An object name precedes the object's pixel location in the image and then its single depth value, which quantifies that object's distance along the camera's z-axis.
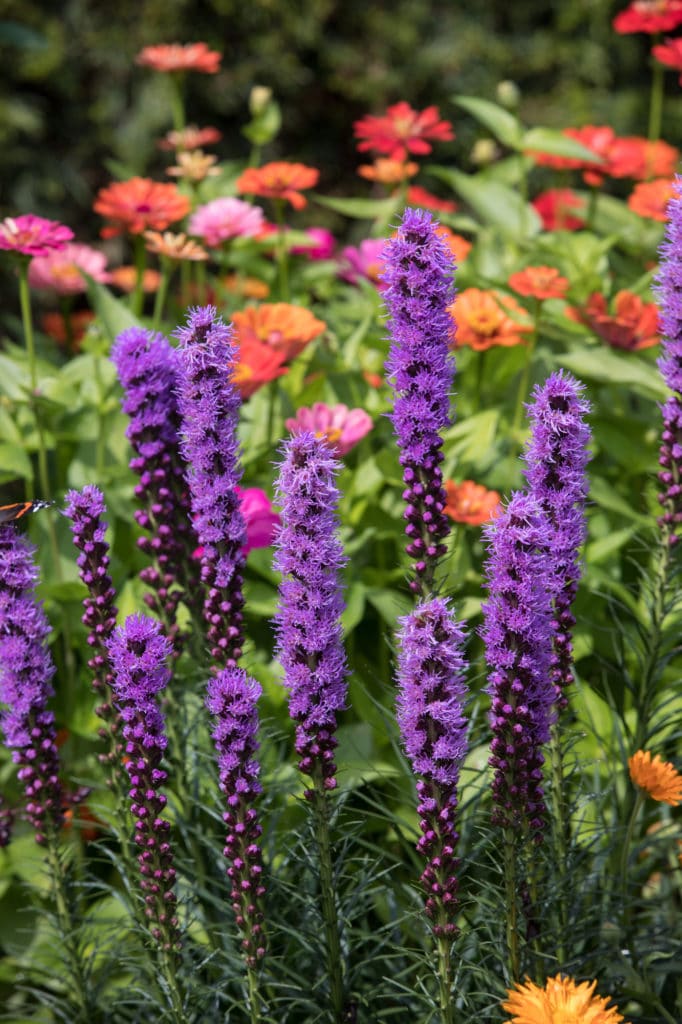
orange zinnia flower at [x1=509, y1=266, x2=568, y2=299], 2.92
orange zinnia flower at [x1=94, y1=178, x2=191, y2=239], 3.42
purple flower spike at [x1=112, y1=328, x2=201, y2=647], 2.05
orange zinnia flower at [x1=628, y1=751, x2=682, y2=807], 2.13
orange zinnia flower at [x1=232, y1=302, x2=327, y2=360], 2.92
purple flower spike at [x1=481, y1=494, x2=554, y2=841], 1.62
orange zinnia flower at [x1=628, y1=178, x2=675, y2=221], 3.50
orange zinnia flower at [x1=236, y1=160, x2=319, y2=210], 3.53
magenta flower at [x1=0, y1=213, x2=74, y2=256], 2.70
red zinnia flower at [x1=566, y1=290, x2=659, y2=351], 3.09
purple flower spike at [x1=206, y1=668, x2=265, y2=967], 1.77
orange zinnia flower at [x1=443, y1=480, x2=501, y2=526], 2.75
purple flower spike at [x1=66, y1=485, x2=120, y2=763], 1.90
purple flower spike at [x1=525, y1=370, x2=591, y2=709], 1.81
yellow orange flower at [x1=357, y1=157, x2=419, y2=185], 3.78
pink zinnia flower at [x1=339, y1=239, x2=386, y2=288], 3.70
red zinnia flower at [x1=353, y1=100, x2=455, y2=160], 3.79
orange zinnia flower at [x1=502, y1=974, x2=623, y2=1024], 1.68
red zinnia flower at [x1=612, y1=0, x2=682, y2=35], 3.92
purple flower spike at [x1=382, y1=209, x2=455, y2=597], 1.85
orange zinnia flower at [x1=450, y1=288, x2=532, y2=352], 2.99
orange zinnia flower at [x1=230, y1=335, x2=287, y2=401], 2.80
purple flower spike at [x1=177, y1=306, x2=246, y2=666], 1.81
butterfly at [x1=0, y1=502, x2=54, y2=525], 1.89
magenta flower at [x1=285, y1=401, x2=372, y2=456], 2.87
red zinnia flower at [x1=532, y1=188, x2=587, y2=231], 4.30
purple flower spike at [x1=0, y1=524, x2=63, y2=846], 1.93
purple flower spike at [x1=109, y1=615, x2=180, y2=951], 1.72
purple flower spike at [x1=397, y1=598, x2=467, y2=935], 1.59
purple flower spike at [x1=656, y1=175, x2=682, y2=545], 2.01
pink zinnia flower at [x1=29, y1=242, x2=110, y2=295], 3.71
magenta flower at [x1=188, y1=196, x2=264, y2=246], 3.50
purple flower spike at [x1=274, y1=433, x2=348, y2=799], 1.69
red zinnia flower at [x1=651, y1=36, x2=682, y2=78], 3.77
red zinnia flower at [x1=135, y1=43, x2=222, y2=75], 3.78
